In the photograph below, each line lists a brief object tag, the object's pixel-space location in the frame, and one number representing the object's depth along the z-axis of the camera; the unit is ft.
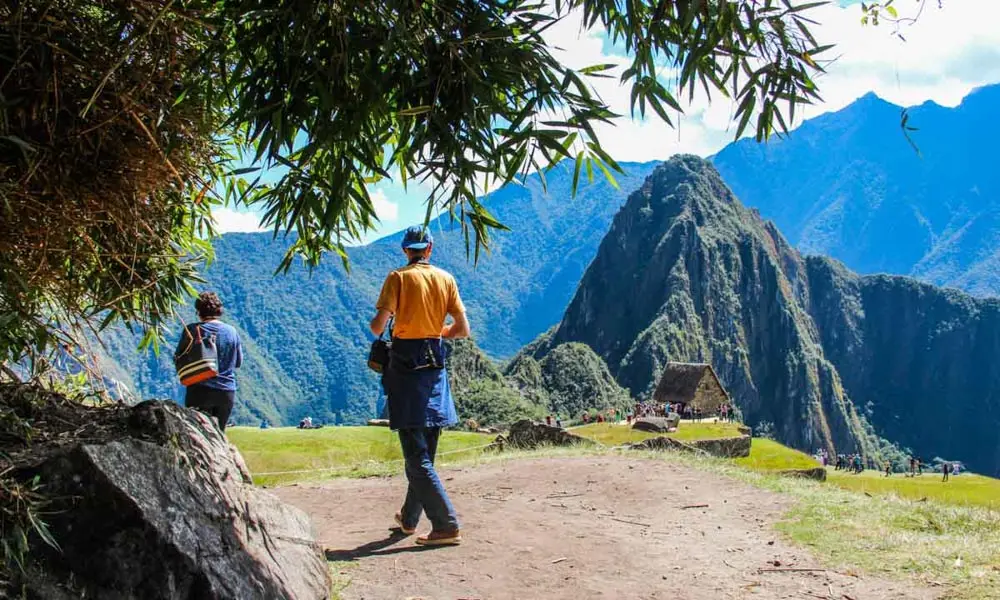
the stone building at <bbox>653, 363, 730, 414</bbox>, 217.15
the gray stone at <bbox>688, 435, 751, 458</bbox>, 81.38
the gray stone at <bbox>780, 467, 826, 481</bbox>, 47.90
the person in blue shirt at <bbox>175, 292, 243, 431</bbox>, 23.38
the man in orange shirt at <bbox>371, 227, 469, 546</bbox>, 19.57
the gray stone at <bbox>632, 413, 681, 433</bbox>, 125.39
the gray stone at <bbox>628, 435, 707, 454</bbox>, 46.73
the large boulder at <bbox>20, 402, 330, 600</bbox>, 10.48
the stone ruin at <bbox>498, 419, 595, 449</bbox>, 51.37
